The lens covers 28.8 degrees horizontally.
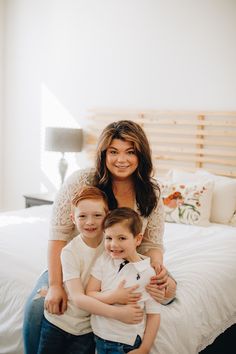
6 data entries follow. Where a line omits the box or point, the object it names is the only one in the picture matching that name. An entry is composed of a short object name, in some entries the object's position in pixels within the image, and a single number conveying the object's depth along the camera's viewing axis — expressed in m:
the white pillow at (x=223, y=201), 3.08
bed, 1.79
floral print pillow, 3.01
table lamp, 4.05
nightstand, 3.93
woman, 1.73
